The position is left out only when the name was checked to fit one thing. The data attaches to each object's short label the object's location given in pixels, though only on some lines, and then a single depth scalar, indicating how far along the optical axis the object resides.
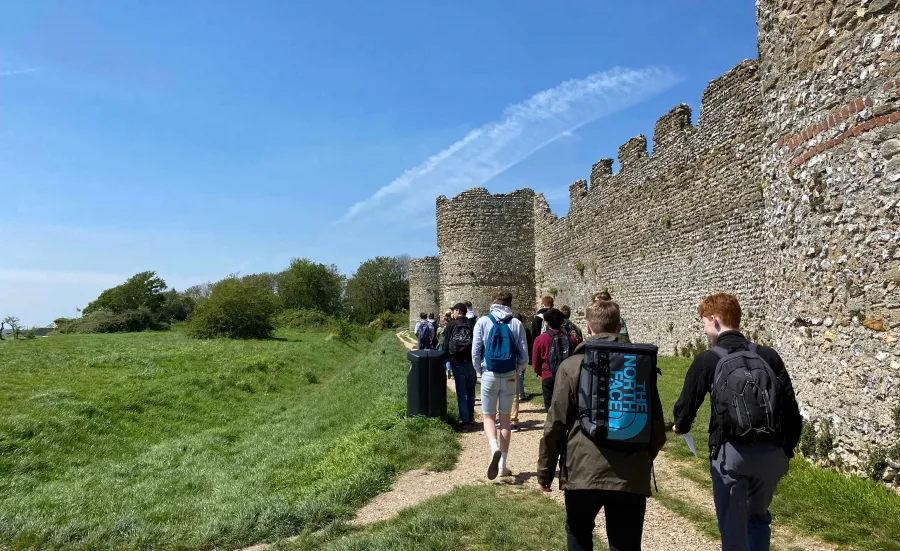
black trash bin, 8.44
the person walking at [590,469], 3.00
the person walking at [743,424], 3.08
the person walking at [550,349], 6.76
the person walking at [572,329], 7.23
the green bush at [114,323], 45.03
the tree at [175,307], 58.16
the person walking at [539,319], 7.57
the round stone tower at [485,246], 23.56
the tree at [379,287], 67.62
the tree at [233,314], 34.53
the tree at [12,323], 32.06
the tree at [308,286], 66.66
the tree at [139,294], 57.19
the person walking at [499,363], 6.18
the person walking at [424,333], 13.06
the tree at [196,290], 94.49
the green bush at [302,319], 49.34
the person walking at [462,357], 8.45
